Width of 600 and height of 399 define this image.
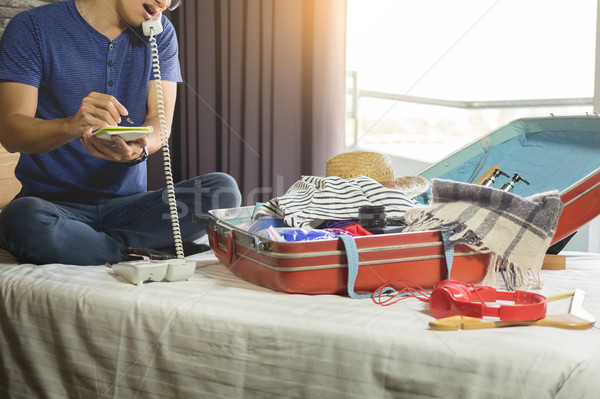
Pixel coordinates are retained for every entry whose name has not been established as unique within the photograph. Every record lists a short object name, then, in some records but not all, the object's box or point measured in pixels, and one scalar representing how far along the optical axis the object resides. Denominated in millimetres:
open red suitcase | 932
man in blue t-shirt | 1275
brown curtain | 2568
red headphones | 757
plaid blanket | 985
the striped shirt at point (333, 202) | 1194
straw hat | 1604
